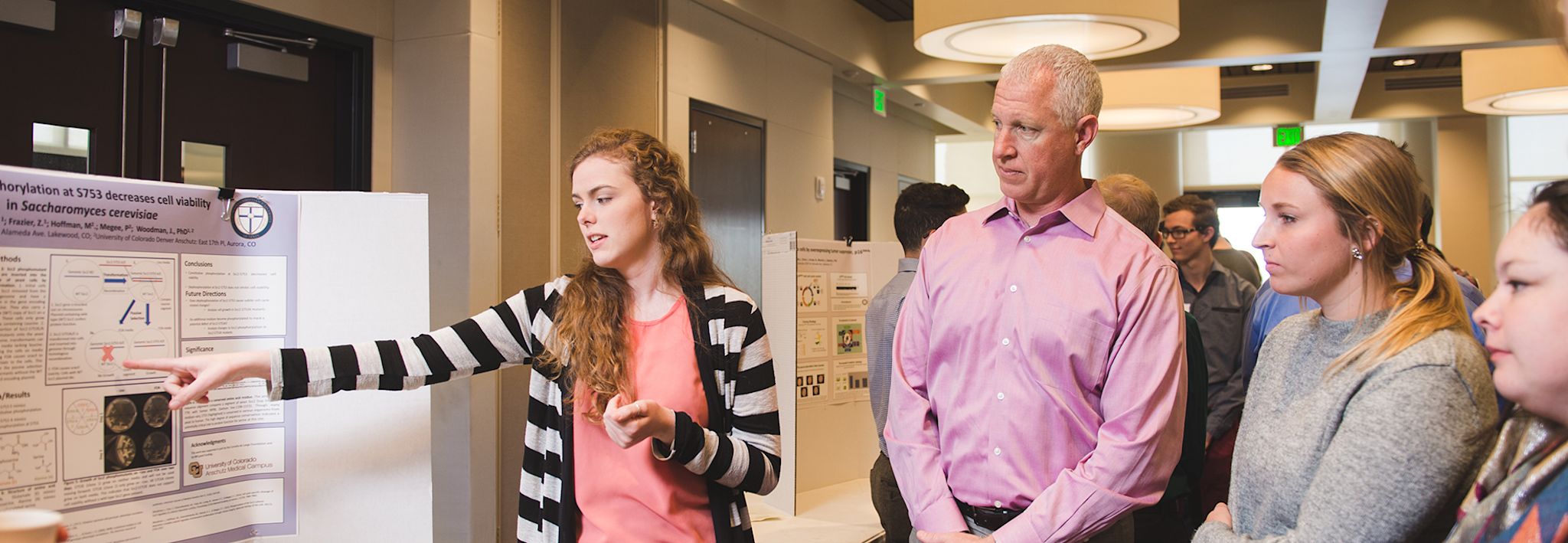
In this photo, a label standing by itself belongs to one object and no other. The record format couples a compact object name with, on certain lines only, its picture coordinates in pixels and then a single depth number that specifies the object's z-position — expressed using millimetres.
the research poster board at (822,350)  4844
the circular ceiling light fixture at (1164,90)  8680
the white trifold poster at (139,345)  1806
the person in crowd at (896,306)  3305
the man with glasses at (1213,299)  3559
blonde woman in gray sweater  1315
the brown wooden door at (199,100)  3385
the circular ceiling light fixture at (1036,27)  5250
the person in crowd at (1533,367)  1060
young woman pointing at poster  1844
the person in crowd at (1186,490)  2545
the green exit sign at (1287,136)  12086
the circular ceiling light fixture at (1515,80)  8328
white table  4340
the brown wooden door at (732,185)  6641
